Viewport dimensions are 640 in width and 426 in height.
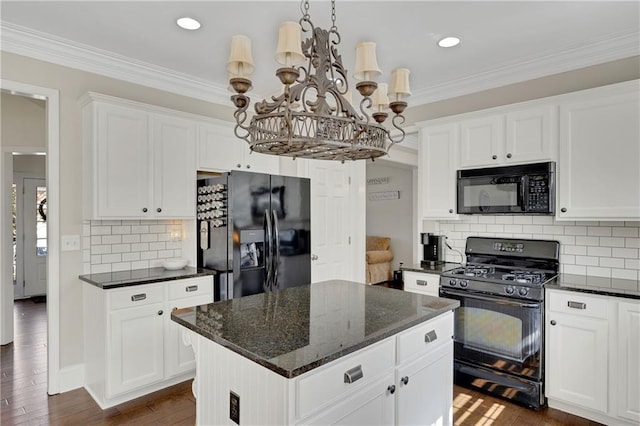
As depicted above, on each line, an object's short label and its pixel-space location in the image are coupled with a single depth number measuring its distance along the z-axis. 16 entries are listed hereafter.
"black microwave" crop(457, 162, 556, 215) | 2.90
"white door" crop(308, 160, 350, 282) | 4.21
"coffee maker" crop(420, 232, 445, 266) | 3.70
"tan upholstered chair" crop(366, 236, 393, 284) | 7.29
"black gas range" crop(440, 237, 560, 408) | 2.71
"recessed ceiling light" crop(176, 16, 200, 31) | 2.52
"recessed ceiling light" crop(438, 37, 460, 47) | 2.76
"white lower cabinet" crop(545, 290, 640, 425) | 2.36
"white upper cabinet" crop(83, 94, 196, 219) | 2.86
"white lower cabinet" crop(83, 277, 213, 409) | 2.70
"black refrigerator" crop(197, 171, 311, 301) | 3.20
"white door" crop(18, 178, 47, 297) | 6.03
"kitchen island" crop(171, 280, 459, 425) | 1.38
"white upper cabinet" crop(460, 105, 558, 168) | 2.91
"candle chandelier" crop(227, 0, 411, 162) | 1.63
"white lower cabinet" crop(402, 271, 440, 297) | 3.22
